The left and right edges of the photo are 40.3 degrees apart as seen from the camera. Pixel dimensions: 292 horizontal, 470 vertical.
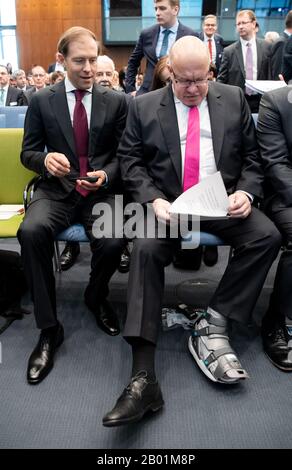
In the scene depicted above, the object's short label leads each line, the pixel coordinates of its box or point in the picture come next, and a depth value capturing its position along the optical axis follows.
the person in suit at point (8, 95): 5.12
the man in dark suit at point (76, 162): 1.85
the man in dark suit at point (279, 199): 1.77
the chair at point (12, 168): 2.29
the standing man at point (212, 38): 4.67
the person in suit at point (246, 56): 3.81
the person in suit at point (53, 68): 7.08
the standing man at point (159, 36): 3.11
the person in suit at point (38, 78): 6.36
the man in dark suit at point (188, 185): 1.58
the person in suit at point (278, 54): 3.69
